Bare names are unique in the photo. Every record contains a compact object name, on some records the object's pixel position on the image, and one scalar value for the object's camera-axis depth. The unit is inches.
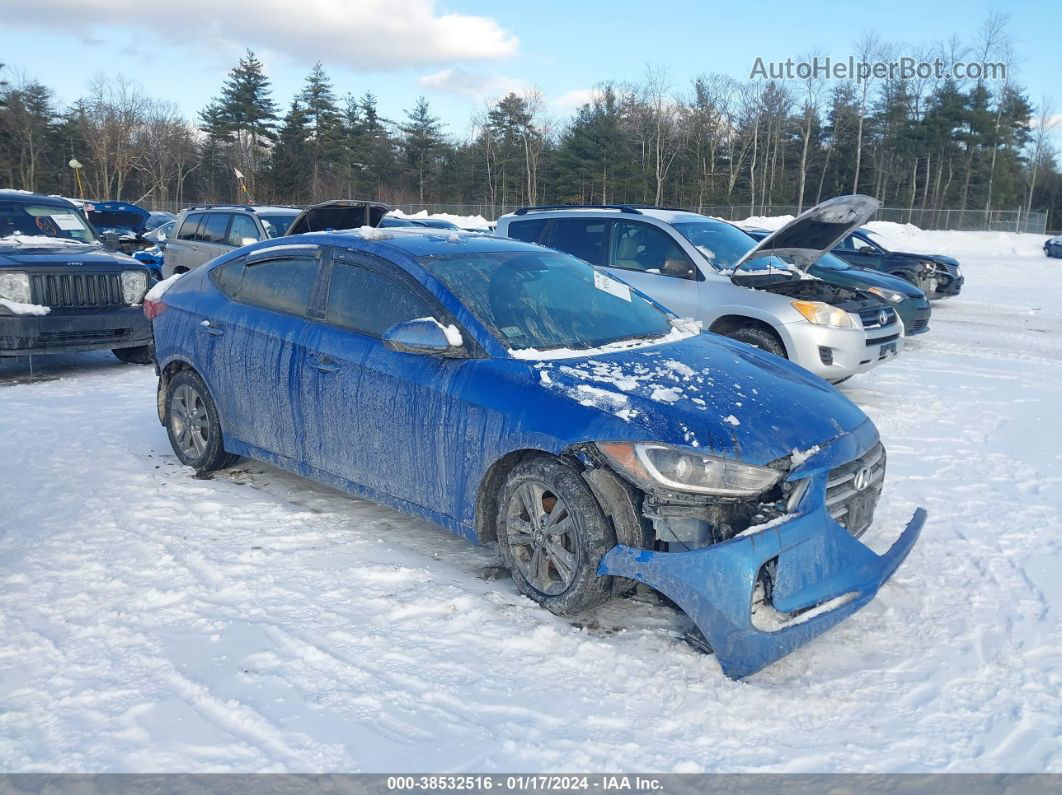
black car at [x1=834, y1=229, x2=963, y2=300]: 603.8
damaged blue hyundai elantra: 135.4
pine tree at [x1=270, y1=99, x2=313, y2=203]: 2358.5
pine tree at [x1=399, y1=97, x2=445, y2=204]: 2401.6
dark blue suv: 331.3
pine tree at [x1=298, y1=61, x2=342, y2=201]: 2354.8
